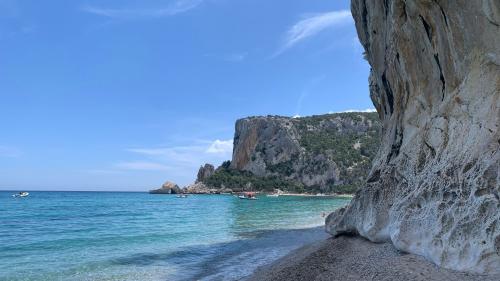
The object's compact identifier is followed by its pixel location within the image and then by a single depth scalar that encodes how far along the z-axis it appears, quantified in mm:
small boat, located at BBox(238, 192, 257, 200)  89888
